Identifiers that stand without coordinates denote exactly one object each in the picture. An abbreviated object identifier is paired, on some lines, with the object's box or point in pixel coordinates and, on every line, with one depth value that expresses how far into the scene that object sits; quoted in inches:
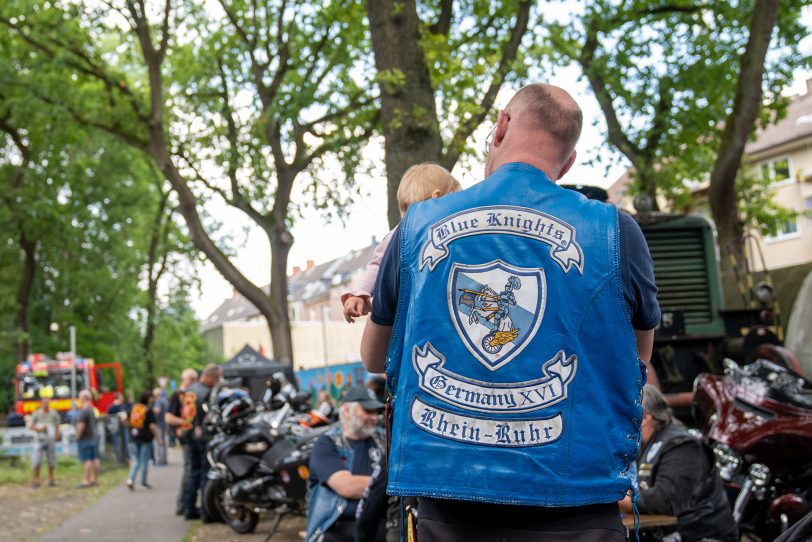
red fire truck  1390.3
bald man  89.7
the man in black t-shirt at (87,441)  831.7
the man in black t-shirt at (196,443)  554.3
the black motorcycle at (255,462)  434.0
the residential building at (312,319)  3265.3
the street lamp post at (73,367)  1086.1
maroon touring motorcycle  227.0
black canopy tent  975.0
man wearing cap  248.2
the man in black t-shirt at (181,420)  573.0
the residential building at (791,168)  1904.5
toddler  131.0
